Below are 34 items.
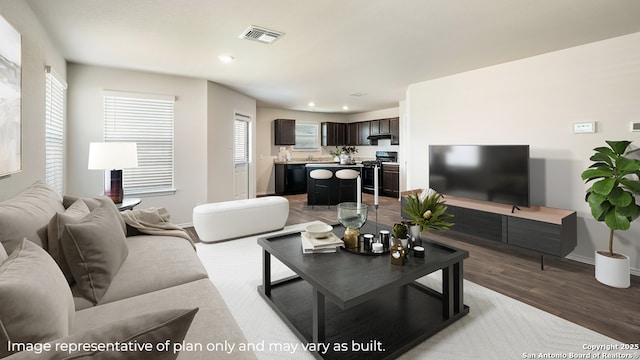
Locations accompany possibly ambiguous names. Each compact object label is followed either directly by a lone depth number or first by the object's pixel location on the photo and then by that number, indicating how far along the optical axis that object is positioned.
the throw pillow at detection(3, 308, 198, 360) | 0.56
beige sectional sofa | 0.61
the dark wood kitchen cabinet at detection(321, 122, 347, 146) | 8.79
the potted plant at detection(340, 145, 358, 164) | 8.95
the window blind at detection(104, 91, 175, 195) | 4.14
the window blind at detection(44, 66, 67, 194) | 2.93
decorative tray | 2.11
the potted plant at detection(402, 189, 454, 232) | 2.06
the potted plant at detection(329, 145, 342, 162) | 8.65
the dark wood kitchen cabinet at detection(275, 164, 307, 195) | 7.97
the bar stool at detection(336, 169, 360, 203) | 5.85
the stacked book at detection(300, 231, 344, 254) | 2.14
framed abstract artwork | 1.75
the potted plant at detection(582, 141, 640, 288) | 2.54
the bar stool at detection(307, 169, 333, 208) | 5.91
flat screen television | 3.38
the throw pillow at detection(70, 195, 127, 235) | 2.13
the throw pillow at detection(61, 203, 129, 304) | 1.46
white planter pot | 2.60
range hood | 7.74
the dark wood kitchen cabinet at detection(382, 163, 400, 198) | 7.29
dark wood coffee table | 1.70
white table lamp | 3.15
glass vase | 2.21
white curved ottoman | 3.67
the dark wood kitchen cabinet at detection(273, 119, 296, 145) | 7.98
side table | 3.09
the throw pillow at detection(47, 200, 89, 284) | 1.48
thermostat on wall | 3.10
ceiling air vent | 2.75
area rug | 1.77
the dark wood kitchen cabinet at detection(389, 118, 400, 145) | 7.31
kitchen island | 6.16
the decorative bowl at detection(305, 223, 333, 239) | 2.25
